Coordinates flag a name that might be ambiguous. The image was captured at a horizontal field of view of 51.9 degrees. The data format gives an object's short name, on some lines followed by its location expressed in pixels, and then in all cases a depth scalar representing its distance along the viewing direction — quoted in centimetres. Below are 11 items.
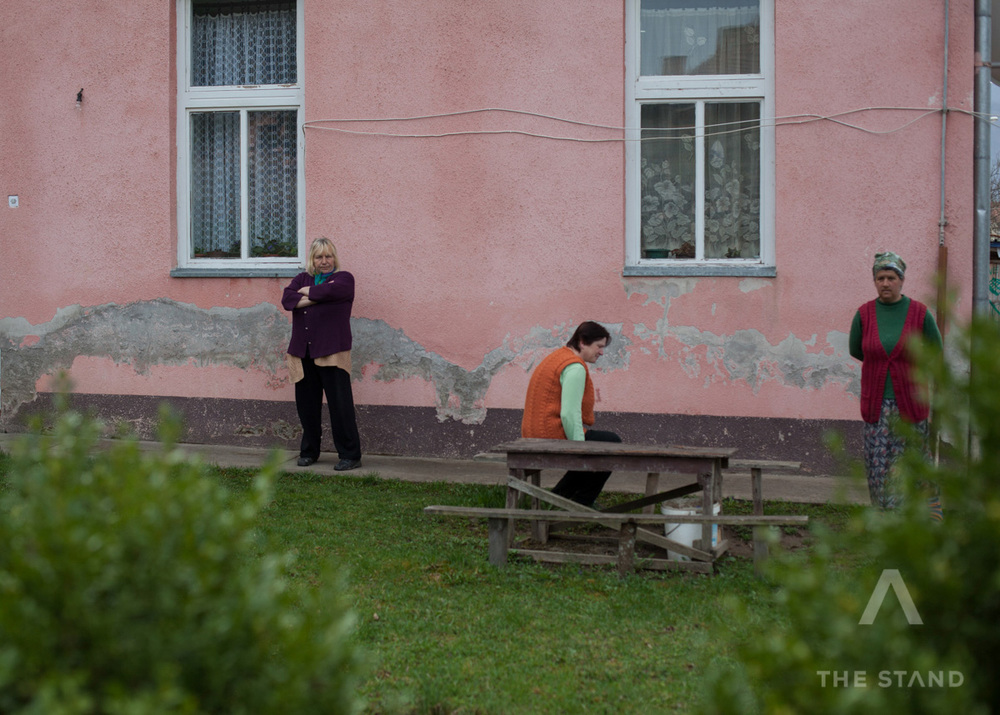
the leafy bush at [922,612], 162
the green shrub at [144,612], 166
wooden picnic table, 532
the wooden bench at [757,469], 599
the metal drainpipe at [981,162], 790
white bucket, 565
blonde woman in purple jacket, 841
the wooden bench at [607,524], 514
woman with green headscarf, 543
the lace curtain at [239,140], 948
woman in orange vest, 591
